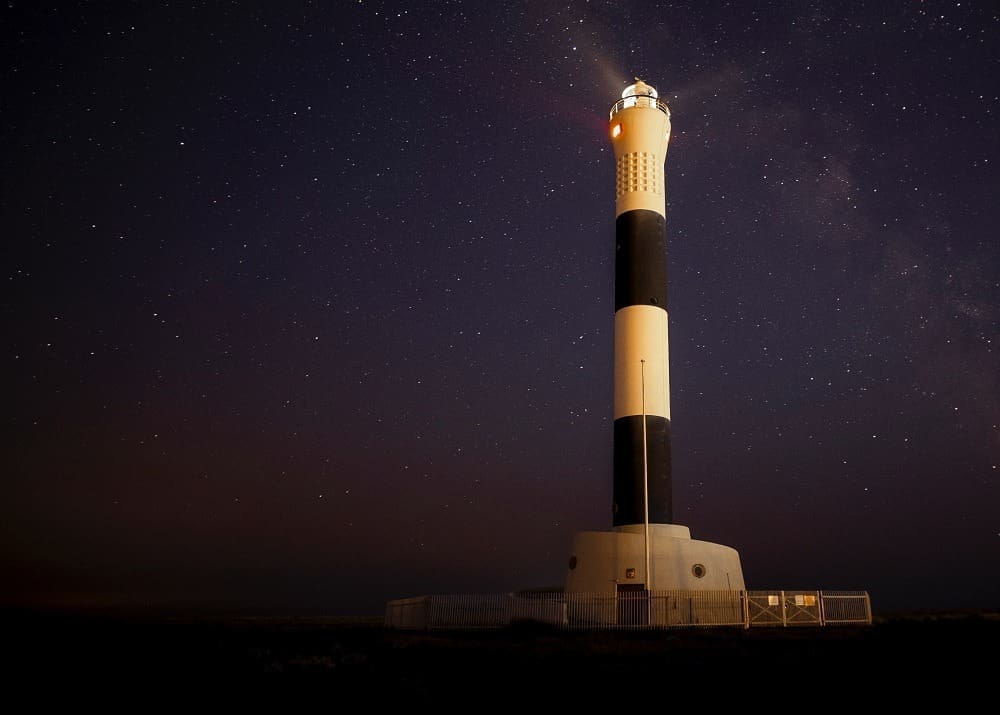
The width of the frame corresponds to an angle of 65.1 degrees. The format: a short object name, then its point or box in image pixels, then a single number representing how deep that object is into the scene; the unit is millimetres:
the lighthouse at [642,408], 29781
